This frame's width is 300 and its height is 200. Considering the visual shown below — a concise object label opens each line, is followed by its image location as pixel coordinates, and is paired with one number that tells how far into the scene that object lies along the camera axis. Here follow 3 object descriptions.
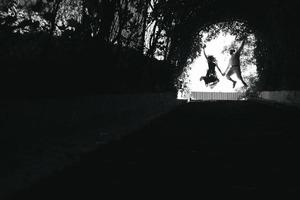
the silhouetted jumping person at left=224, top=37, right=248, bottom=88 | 34.43
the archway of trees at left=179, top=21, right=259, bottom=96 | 39.28
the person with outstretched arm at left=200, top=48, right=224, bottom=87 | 37.03
